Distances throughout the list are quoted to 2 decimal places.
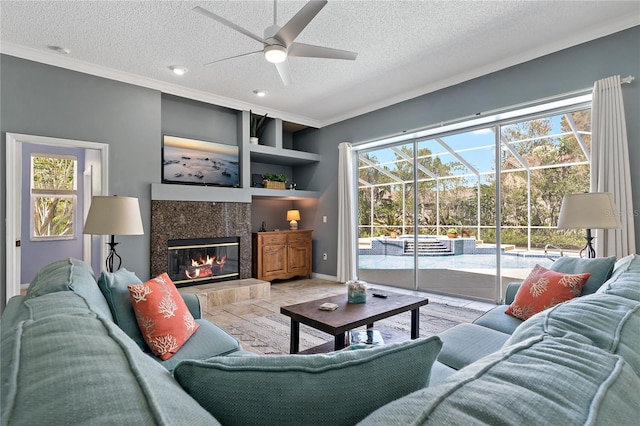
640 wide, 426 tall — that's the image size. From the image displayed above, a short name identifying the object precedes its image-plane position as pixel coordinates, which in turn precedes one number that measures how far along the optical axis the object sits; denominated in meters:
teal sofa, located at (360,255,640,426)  0.45
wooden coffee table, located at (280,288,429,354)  2.21
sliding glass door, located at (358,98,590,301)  3.90
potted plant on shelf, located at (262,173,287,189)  5.91
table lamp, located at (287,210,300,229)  6.35
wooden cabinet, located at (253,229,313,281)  5.62
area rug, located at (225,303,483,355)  2.97
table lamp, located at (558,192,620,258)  2.59
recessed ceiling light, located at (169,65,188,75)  3.97
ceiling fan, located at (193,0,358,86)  2.21
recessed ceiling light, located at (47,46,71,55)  3.48
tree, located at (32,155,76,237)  5.46
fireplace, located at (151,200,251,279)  4.45
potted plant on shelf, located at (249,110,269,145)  5.56
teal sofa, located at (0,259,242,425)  0.42
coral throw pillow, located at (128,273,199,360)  1.72
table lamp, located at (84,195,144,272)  2.55
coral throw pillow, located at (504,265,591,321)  2.15
